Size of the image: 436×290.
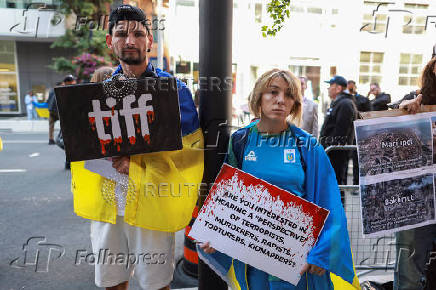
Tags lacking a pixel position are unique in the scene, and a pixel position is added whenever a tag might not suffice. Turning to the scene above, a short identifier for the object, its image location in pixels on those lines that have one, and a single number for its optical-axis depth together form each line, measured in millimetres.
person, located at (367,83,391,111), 7910
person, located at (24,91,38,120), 18047
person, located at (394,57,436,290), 2076
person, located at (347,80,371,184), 7434
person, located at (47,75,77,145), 7293
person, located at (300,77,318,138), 5465
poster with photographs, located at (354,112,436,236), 1958
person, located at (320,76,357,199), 5285
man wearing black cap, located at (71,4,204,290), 1774
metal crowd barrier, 3060
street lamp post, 1828
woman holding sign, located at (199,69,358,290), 1638
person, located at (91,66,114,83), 2543
